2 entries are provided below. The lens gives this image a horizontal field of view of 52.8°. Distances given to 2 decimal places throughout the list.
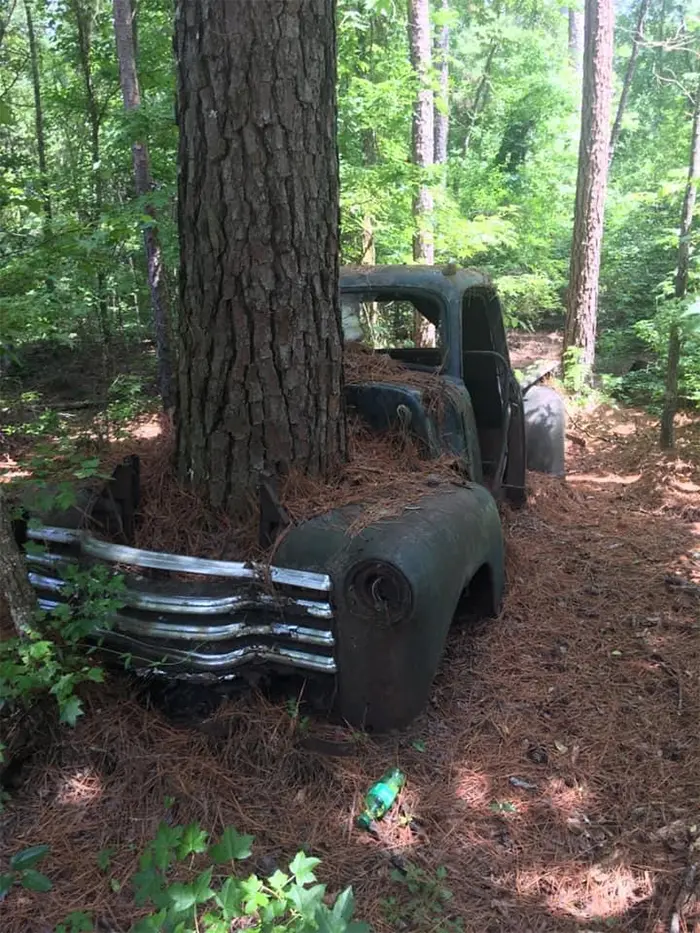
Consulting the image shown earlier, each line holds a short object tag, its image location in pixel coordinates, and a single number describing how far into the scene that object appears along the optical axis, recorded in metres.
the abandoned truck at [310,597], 2.57
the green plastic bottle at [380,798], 2.48
